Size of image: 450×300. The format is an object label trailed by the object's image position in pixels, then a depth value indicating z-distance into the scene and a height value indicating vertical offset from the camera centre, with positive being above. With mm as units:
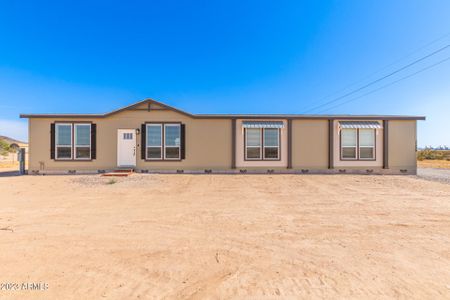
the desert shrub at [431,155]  28884 -659
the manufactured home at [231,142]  11719 +453
